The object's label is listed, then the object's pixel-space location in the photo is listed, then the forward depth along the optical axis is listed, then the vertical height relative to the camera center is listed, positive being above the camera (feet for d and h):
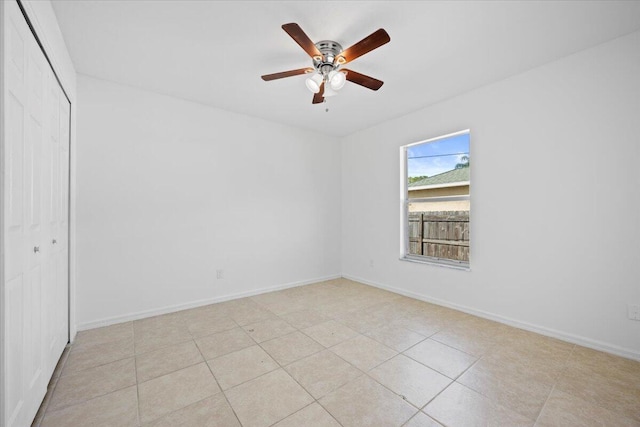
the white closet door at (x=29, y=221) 3.98 -0.19
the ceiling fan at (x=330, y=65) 6.09 +3.88
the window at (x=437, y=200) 10.82 +0.60
